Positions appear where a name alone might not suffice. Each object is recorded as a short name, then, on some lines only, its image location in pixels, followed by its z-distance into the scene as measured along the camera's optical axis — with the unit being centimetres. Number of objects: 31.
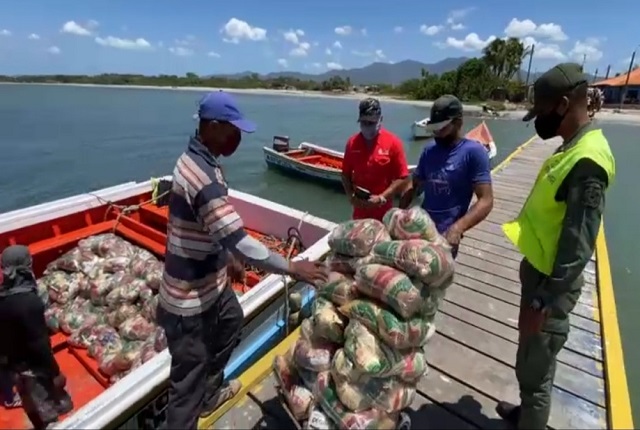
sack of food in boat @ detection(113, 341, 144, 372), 330
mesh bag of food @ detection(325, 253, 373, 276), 200
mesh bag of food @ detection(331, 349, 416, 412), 182
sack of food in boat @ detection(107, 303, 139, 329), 381
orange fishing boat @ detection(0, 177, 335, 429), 236
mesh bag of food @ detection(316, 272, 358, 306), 196
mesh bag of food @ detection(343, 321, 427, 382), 177
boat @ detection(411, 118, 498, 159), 1369
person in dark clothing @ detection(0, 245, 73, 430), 251
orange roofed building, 4279
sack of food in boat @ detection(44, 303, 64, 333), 391
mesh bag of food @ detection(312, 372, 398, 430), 181
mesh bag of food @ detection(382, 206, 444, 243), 195
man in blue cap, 180
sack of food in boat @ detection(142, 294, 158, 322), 375
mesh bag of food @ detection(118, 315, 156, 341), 357
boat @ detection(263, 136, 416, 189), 1272
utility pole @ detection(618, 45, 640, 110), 4220
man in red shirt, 352
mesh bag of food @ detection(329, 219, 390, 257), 201
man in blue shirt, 272
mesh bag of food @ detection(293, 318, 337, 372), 196
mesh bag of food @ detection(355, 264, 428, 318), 176
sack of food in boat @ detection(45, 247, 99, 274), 433
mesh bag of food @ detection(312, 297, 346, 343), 195
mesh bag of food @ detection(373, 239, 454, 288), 180
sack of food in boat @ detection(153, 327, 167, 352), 310
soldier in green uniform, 157
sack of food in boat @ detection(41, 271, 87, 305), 414
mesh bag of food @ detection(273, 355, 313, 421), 201
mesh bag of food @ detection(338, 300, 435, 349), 177
